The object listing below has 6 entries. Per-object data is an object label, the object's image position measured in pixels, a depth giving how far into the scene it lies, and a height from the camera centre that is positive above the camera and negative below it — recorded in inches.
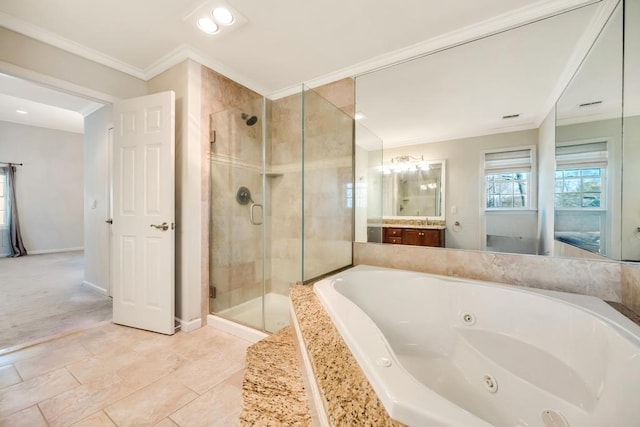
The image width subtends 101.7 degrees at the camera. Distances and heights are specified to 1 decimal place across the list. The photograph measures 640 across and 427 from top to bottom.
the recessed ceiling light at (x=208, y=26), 71.4 +52.0
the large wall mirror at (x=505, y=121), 59.9 +25.3
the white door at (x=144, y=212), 84.9 -0.8
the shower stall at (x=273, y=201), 88.1 +3.5
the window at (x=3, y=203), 203.0 +5.5
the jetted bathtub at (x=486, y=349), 31.9 -24.3
